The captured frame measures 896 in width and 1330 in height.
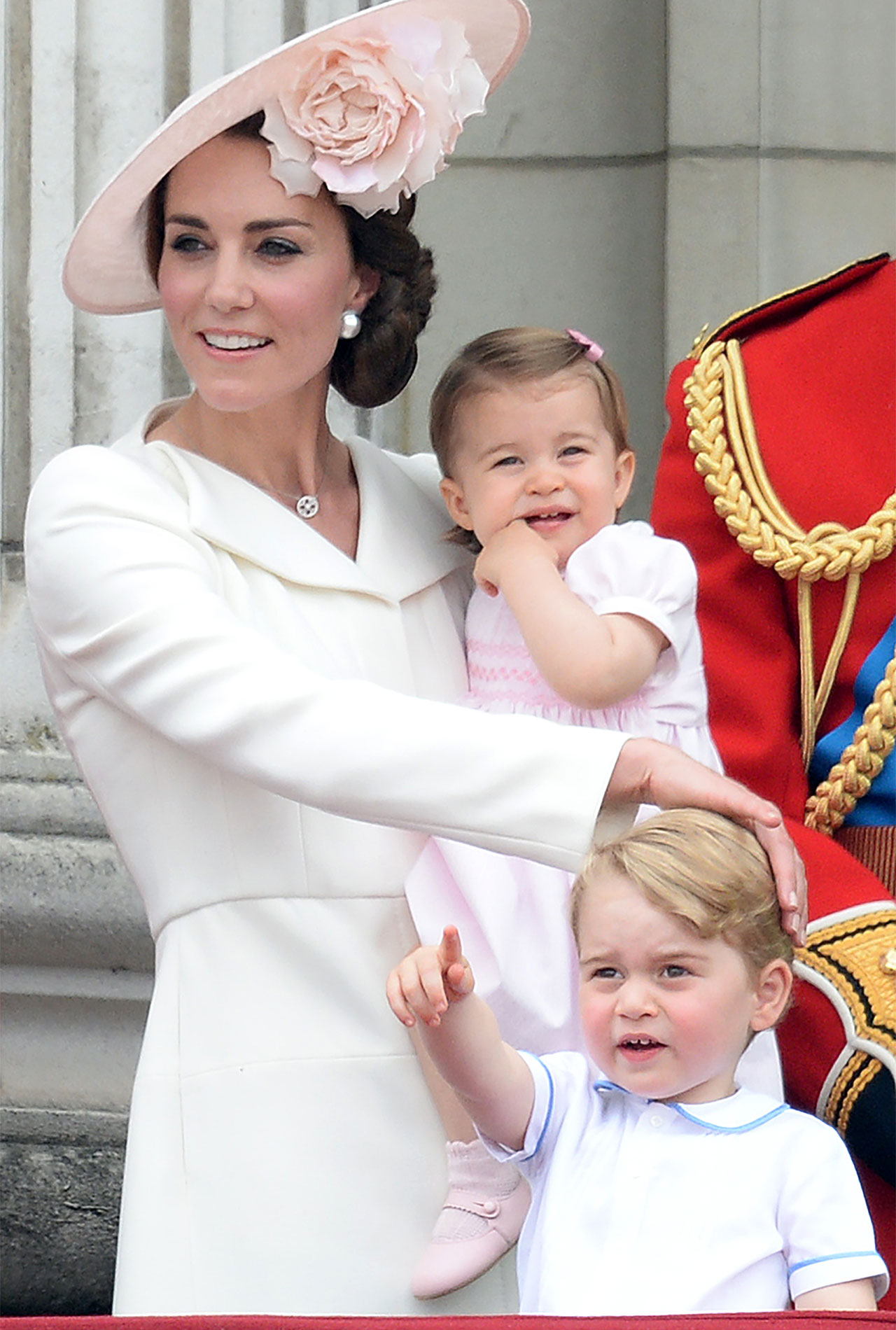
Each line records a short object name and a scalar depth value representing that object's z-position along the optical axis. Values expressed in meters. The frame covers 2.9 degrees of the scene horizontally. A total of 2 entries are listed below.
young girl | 11.96
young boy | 11.73
